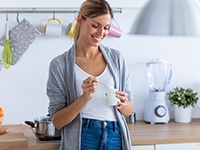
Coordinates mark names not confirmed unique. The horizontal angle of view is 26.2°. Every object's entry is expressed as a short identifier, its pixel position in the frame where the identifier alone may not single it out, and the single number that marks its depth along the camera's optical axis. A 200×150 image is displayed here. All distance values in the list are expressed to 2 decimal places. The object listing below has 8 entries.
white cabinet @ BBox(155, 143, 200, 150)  2.27
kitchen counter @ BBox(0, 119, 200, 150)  2.15
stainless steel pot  2.25
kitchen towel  2.51
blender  2.66
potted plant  2.71
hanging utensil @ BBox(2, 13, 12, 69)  2.48
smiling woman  1.86
